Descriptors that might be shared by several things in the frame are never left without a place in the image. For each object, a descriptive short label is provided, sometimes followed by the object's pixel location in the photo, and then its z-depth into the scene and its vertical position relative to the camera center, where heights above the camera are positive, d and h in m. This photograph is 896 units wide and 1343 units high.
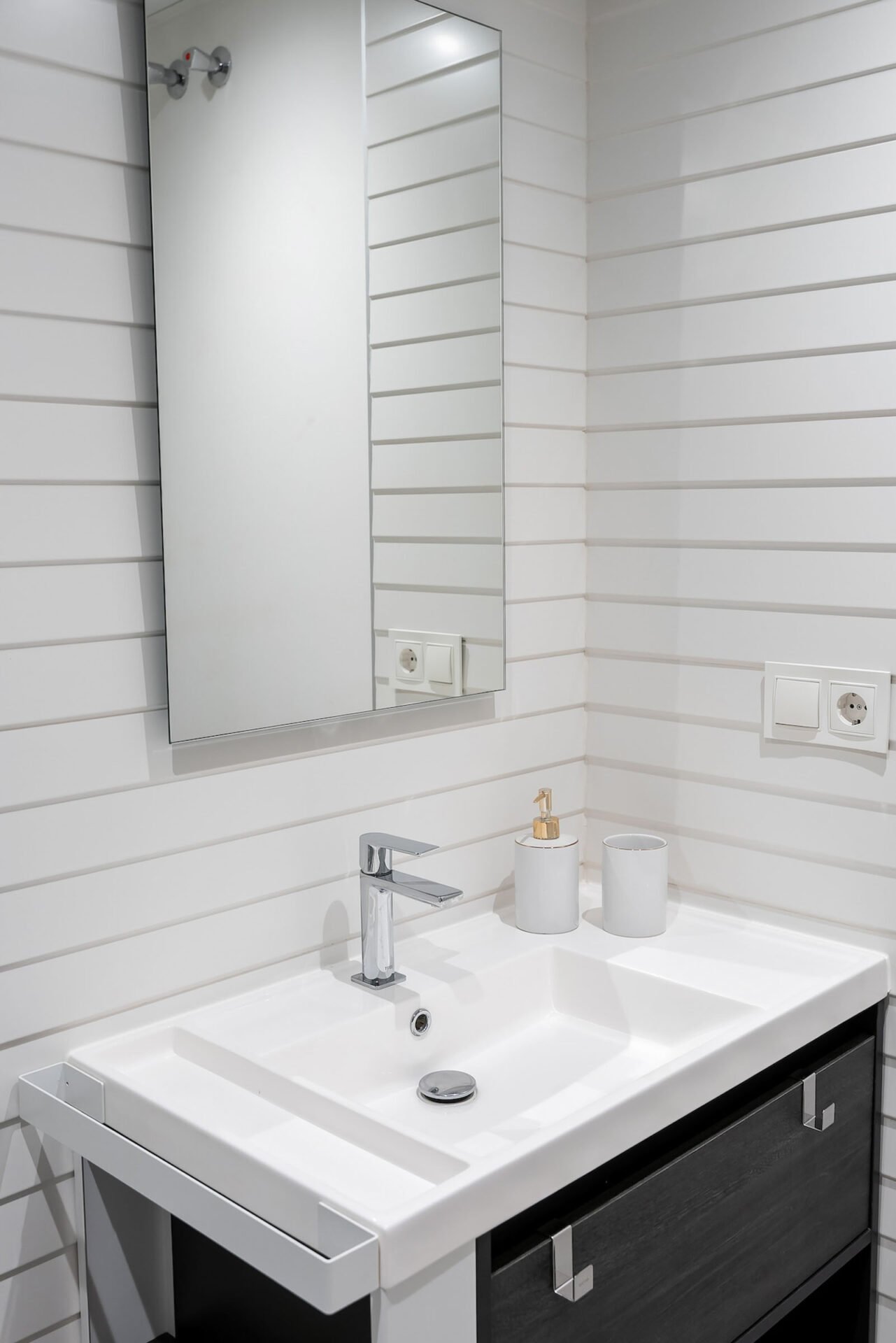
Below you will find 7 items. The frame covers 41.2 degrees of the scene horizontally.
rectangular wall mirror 1.28 +0.19
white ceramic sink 1.03 -0.58
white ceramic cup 1.59 -0.50
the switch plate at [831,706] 1.48 -0.25
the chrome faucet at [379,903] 1.41 -0.46
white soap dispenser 1.59 -0.49
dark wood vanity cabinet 1.10 -0.75
